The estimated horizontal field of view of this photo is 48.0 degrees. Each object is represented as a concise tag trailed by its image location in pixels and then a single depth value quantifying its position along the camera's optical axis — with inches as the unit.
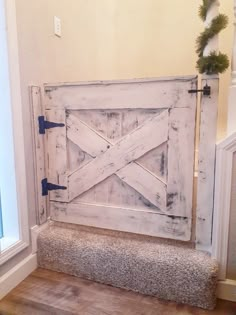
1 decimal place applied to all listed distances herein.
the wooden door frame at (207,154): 48.3
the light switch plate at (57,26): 66.5
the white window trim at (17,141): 52.6
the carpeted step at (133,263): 48.1
